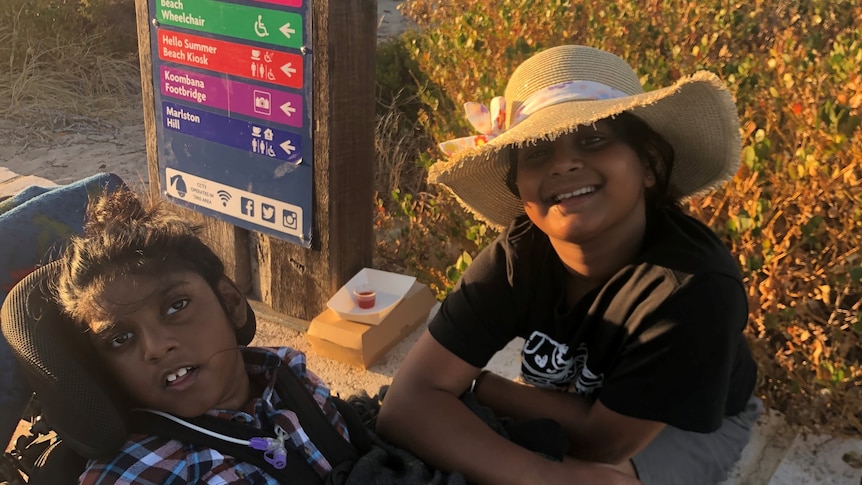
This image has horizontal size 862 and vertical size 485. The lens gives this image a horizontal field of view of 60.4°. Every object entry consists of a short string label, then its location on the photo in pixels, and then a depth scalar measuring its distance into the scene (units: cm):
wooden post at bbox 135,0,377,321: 265
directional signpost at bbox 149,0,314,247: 272
